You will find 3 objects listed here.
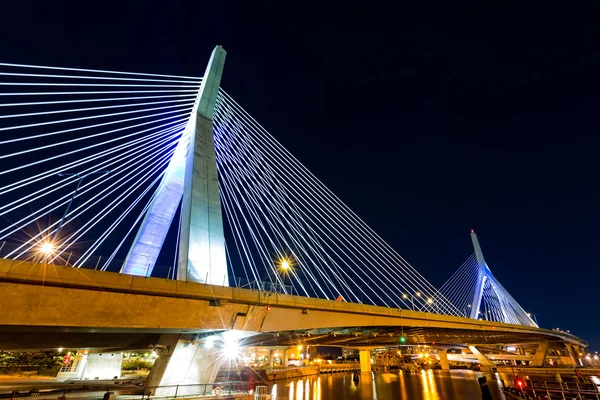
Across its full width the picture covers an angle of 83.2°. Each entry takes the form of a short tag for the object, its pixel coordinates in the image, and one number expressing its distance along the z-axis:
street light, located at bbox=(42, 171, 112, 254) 13.64
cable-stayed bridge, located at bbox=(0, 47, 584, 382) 12.18
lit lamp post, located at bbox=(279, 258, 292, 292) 25.40
